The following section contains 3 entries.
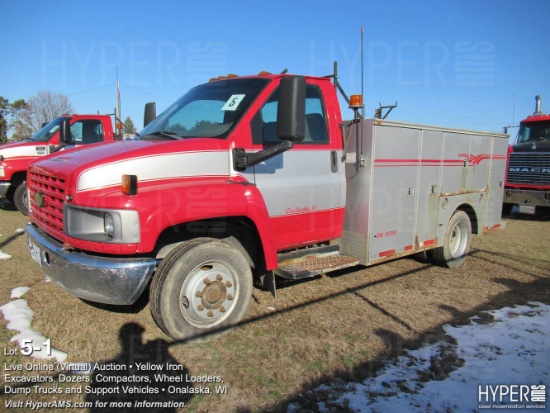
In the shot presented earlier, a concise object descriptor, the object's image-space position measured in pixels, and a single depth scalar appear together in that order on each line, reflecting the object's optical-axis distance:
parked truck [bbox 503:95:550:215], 10.77
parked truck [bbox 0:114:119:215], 8.80
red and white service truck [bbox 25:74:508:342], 3.02
